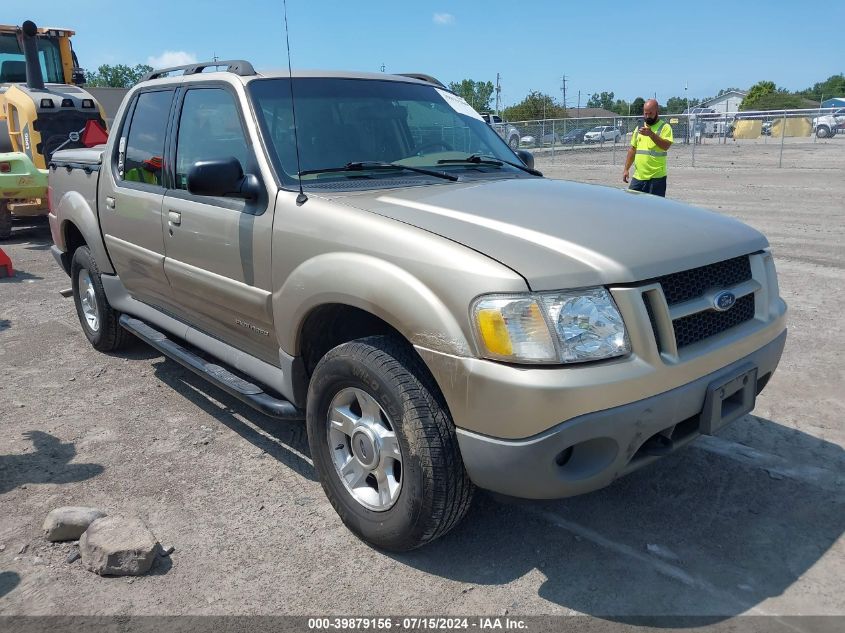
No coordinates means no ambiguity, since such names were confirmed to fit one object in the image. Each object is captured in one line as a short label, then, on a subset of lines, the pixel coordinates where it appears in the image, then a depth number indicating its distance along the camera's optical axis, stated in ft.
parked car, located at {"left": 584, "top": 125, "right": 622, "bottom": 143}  114.36
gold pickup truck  8.24
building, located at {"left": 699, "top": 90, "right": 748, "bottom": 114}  336.29
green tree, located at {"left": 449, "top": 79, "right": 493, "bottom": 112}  308.79
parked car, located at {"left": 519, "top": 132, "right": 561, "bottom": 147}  109.70
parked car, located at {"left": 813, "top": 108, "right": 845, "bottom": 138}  118.73
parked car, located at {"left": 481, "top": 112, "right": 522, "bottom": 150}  91.37
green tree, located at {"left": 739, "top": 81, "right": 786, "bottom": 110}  262.75
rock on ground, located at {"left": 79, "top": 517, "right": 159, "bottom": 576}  9.78
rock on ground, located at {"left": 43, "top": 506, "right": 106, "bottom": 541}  10.62
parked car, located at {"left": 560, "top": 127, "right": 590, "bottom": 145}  114.01
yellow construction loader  35.35
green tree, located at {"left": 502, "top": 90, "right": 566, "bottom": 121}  215.10
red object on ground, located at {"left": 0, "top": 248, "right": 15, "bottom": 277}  28.81
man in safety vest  30.96
